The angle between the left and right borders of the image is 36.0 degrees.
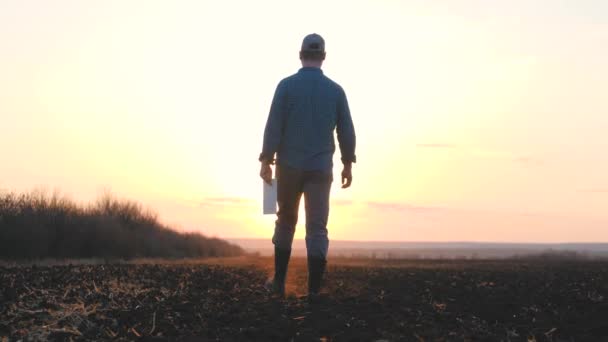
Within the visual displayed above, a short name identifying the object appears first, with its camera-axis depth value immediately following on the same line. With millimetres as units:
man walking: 9344
